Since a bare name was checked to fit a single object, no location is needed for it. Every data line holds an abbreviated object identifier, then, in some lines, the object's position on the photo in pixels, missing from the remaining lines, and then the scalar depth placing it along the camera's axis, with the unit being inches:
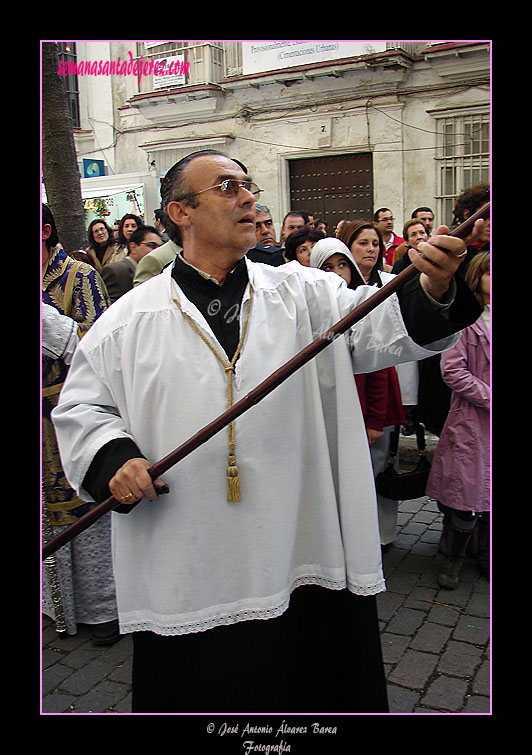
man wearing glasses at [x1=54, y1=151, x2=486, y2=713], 87.7
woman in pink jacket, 162.9
